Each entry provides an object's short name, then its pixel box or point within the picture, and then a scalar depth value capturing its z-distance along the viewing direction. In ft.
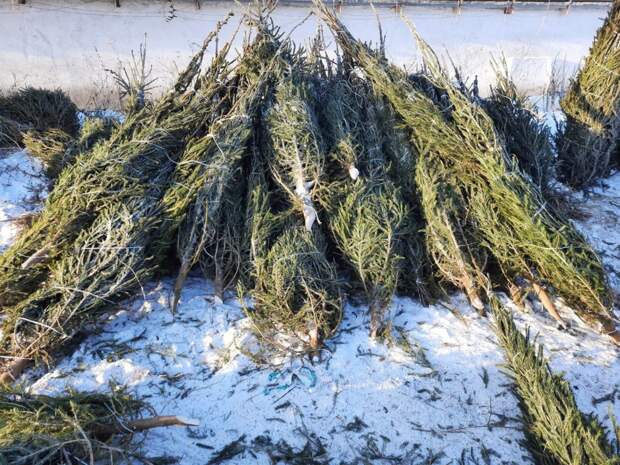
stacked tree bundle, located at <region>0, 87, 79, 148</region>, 20.15
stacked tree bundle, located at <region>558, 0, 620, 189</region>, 17.52
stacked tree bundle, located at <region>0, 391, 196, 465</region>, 8.01
